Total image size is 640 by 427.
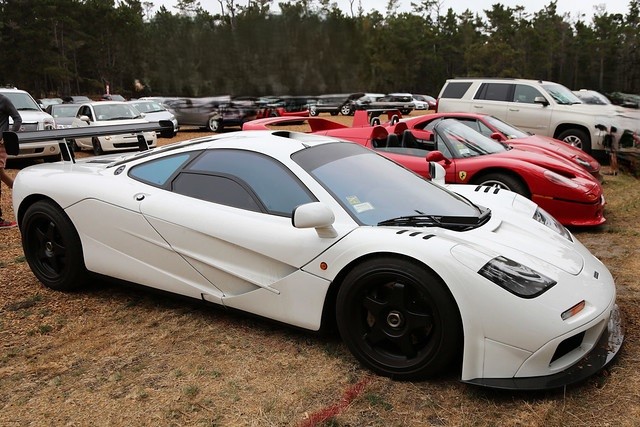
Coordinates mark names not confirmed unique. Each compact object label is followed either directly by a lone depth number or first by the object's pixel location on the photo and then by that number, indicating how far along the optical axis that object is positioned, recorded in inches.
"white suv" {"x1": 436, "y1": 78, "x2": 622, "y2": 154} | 395.9
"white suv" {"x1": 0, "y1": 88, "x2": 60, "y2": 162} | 378.9
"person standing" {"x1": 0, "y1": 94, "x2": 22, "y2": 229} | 233.3
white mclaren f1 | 91.8
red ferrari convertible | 210.2
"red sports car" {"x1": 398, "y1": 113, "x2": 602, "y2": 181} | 263.0
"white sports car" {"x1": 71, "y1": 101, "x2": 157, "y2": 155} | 480.1
